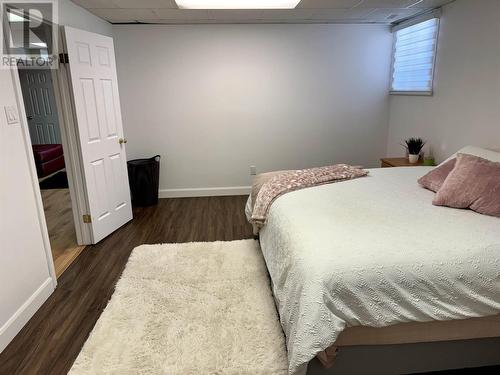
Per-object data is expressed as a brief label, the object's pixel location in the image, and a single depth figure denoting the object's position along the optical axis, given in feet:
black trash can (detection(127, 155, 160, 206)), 14.12
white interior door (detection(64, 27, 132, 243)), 10.08
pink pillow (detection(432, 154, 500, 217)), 6.66
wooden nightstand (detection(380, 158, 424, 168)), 12.24
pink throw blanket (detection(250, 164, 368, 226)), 8.37
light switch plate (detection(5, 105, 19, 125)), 7.00
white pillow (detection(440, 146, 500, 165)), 8.15
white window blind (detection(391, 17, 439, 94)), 12.03
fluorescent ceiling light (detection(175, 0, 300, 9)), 11.11
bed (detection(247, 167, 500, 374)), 4.94
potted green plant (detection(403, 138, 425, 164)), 12.27
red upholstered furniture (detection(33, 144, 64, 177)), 18.44
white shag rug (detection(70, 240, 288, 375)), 6.10
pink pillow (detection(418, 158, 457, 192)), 8.12
